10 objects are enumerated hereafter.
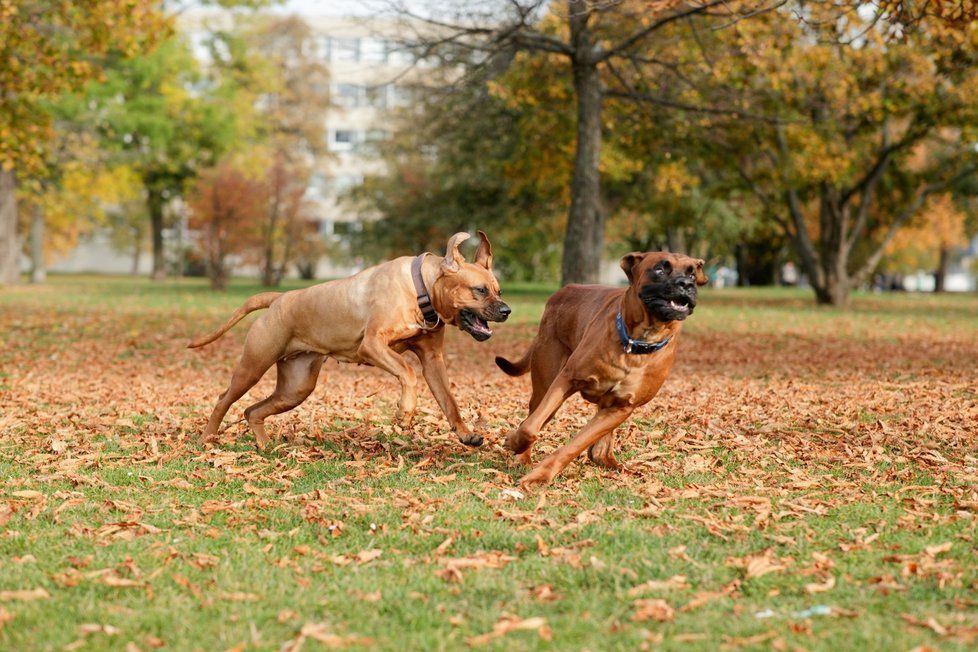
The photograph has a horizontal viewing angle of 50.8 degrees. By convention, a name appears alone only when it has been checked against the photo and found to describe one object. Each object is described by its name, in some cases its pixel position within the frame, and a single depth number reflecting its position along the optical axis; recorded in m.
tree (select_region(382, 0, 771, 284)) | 17.31
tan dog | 6.75
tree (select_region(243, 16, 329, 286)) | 58.18
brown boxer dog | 5.78
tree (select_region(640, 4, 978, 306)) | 19.73
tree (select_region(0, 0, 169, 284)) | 15.83
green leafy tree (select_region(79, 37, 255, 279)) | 37.66
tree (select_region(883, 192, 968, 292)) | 47.72
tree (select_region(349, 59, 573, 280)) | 26.66
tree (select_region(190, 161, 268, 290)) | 34.84
